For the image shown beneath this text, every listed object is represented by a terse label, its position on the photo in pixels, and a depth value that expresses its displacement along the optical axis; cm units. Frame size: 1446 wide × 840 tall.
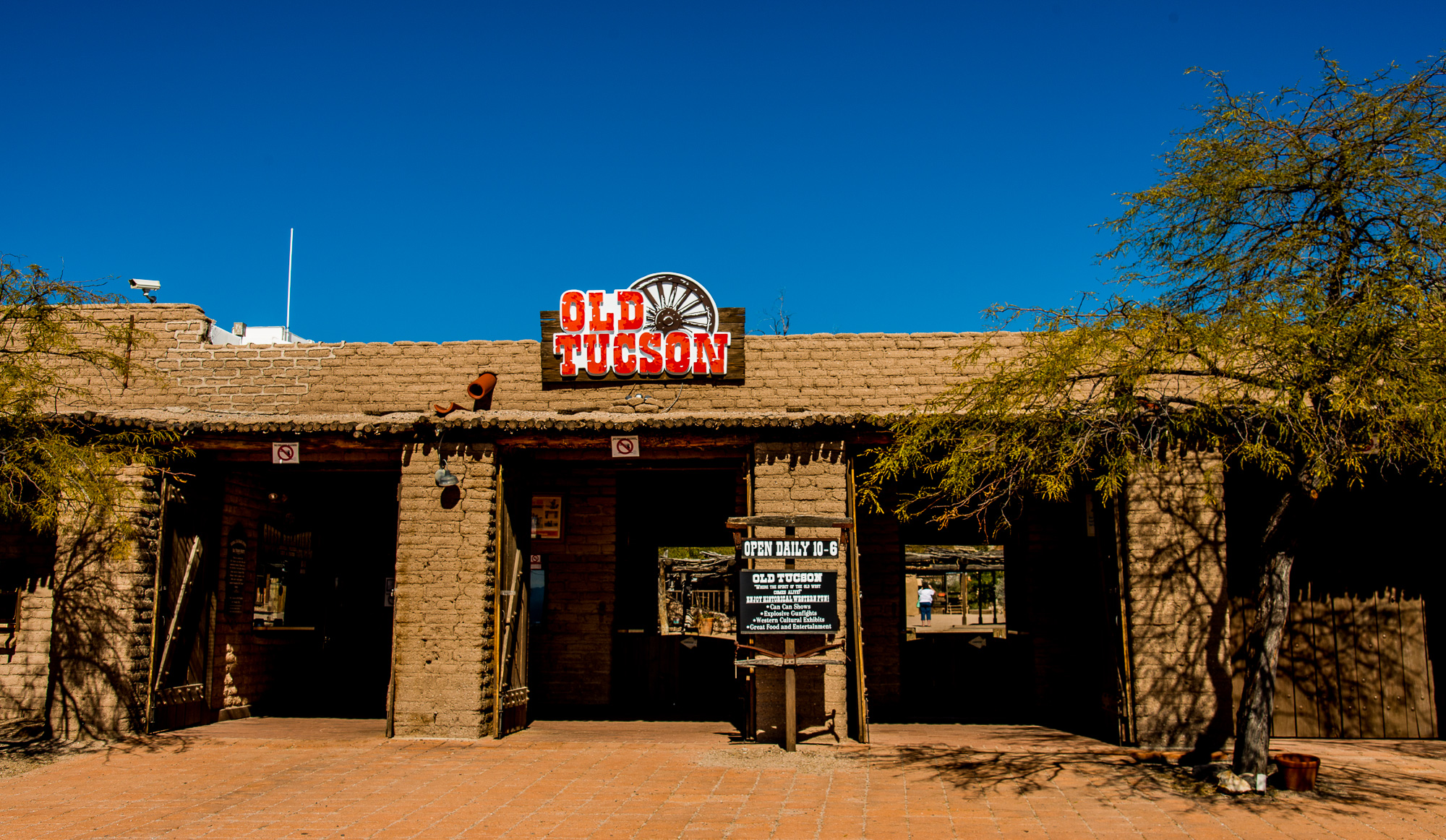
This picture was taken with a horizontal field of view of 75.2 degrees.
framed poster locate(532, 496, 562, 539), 1306
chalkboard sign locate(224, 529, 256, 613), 1174
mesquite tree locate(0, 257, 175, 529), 912
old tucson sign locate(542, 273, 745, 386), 1138
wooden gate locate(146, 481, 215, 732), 1064
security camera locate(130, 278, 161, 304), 1237
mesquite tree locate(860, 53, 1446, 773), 736
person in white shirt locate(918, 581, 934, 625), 3175
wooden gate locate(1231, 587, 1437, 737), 1034
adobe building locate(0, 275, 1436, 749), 1012
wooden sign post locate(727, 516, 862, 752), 970
